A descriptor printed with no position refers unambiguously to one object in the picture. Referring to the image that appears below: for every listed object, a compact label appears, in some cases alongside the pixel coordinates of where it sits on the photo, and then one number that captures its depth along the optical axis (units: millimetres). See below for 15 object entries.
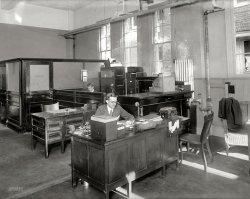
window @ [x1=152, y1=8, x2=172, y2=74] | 7937
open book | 3049
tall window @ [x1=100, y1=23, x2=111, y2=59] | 10281
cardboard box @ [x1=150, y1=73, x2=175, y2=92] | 6015
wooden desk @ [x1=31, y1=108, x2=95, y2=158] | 5012
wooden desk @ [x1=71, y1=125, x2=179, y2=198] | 3082
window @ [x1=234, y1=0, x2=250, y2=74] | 6086
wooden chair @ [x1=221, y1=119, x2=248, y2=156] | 4648
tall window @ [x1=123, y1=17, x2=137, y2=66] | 9062
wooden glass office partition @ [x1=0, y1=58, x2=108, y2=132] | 7121
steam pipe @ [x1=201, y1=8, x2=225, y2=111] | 6655
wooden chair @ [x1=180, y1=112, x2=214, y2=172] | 4163
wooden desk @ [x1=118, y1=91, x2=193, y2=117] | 5490
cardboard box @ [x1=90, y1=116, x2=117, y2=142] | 3047
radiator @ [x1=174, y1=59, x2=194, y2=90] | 7043
